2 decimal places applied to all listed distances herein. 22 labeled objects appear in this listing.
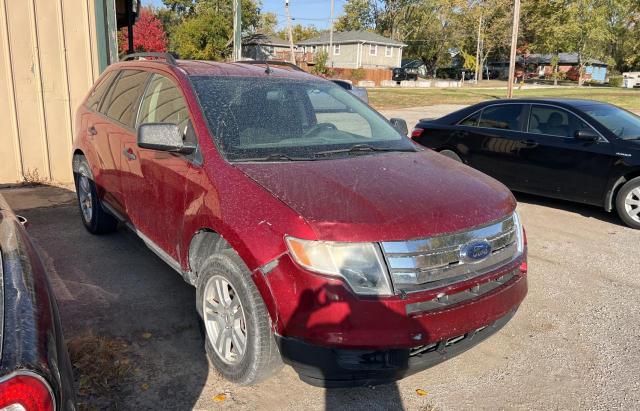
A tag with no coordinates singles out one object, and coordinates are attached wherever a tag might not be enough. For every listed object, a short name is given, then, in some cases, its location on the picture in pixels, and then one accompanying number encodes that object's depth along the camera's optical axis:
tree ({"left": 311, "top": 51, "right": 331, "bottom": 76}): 42.22
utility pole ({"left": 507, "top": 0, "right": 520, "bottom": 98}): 24.44
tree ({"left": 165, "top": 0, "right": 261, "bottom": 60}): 39.25
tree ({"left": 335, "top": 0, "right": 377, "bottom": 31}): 75.20
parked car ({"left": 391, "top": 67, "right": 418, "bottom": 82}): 59.37
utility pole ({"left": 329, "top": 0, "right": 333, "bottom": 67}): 54.57
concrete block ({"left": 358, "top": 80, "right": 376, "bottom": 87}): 49.11
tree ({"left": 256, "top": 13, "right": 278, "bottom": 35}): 73.19
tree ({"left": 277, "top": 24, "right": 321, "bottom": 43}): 78.31
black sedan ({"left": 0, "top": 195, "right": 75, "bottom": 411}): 1.42
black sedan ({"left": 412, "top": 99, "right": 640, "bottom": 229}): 6.48
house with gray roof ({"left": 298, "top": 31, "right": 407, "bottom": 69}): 59.72
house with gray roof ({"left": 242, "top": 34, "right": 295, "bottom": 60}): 57.22
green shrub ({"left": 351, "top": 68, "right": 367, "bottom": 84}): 49.62
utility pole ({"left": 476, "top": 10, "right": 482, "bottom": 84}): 62.81
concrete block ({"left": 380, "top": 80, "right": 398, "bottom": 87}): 52.28
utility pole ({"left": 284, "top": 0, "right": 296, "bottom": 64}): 36.33
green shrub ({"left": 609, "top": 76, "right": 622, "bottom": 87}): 65.19
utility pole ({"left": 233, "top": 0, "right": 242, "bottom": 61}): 12.44
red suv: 2.53
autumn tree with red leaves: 41.41
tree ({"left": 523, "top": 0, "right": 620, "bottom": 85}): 59.66
